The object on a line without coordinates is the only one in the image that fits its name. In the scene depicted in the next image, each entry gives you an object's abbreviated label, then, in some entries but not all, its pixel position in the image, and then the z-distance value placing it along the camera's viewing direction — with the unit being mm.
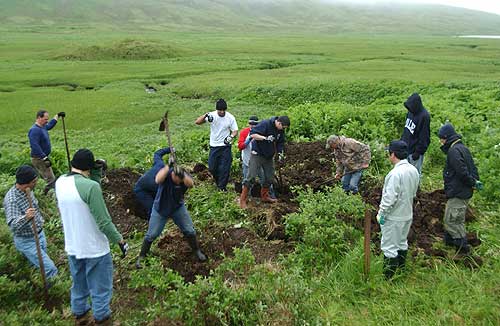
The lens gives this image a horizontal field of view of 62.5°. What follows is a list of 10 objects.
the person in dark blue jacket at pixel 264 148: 8859
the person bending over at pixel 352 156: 9008
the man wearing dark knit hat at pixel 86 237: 5051
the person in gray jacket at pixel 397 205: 6000
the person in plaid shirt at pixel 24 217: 6285
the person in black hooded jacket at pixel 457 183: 6676
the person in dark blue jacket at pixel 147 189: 7930
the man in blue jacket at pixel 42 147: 10211
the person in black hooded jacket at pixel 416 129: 8812
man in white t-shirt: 9539
